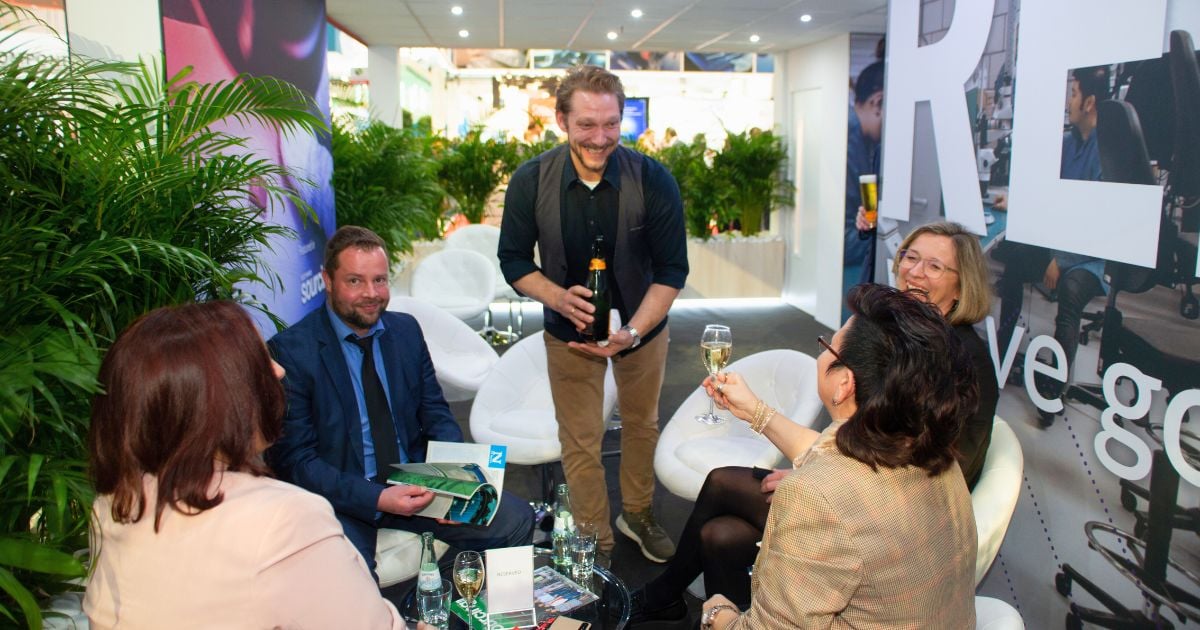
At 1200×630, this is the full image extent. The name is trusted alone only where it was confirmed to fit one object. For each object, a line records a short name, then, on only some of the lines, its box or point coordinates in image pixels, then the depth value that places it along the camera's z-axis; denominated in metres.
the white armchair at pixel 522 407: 3.53
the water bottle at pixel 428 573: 2.09
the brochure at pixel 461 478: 2.49
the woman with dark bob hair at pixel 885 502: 1.56
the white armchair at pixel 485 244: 7.51
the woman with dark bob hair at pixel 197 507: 1.29
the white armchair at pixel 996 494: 2.21
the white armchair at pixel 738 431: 3.27
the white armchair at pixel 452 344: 4.56
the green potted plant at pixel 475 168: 8.83
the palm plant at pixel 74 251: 1.65
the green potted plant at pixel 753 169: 9.20
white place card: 2.04
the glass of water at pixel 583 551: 2.35
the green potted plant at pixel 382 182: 5.75
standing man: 2.97
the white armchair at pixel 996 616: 1.75
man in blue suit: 2.59
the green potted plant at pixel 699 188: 9.23
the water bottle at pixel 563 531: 2.39
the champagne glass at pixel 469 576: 2.04
